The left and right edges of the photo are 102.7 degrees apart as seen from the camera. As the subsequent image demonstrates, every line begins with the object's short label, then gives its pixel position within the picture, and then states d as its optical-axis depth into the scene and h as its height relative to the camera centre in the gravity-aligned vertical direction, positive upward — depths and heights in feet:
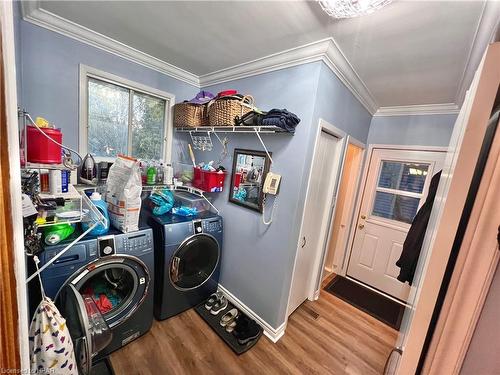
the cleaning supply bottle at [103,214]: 4.46 -1.78
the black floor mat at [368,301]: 7.52 -5.08
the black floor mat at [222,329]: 5.49 -5.07
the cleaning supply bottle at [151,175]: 6.97 -0.94
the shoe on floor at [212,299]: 6.84 -5.03
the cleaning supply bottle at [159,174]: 7.25 -0.90
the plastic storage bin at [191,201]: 6.97 -1.69
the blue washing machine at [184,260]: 5.70 -3.35
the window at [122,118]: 6.19 +0.90
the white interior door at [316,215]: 6.18 -1.57
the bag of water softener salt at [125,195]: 4.80 -1.22
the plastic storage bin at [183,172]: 7.89 -0.80
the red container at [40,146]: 3.54 -0.23
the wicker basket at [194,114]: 6.97 +1.35
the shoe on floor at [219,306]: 6.62 -5.05
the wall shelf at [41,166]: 3.44 -0.56
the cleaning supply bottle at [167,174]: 7.29 -0.87
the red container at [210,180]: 6.93 -0.86
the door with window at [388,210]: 8.12 -1.37
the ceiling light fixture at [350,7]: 3.41 +2.91
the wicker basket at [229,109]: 5.73 +1.42
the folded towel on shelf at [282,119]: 4.93 +1.12
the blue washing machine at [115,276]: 4.00 -2.99
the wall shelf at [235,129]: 5.16 +0.88
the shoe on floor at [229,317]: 6.18 -4.97
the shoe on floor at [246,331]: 5.71 -5.00
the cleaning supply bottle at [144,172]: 6.95 -0.87
